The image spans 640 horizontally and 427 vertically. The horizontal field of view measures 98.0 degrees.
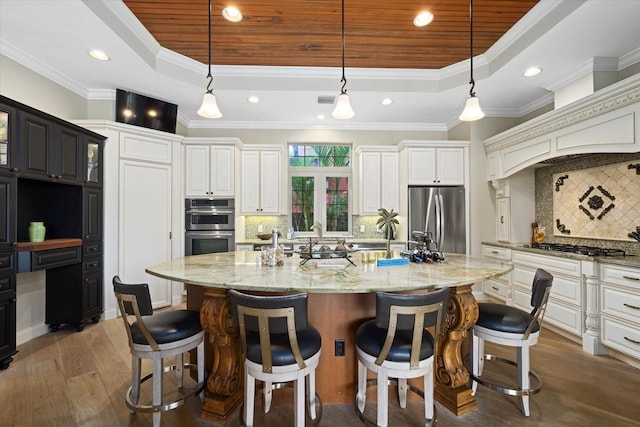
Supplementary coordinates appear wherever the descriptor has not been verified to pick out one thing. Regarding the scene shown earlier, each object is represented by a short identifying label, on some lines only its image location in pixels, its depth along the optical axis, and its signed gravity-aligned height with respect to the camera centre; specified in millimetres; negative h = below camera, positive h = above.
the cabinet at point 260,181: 4824 +581
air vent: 3946 +1679
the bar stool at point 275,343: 1422 -720
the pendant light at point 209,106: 2381 +934
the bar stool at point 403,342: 1483 -739
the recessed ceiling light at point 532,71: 3203 +1685
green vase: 2938 -190
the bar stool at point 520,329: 1867 -785
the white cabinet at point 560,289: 2861 -834
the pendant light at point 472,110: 2293 +865
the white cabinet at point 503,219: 4223 -68
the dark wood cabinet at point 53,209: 2484 +59
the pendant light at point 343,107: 2363 +918
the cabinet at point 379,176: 4883 +676
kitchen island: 1790 -716
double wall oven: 4344 -186
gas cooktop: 2863 -396
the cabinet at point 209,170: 4406 +709
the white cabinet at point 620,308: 2422 -853
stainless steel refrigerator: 4488 -9
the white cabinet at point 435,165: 4590 +817
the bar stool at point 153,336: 1649 -763
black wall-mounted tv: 3855 +1484
